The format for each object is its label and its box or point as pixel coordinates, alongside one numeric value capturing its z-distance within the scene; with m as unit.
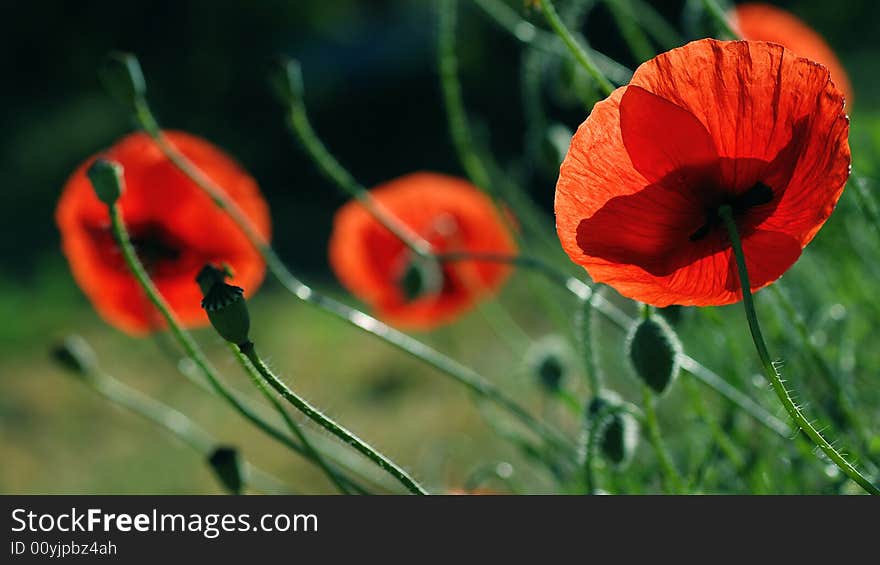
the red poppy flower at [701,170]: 0.89
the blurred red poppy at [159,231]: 1.12
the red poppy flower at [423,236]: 1.25
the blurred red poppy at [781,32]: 1.20
